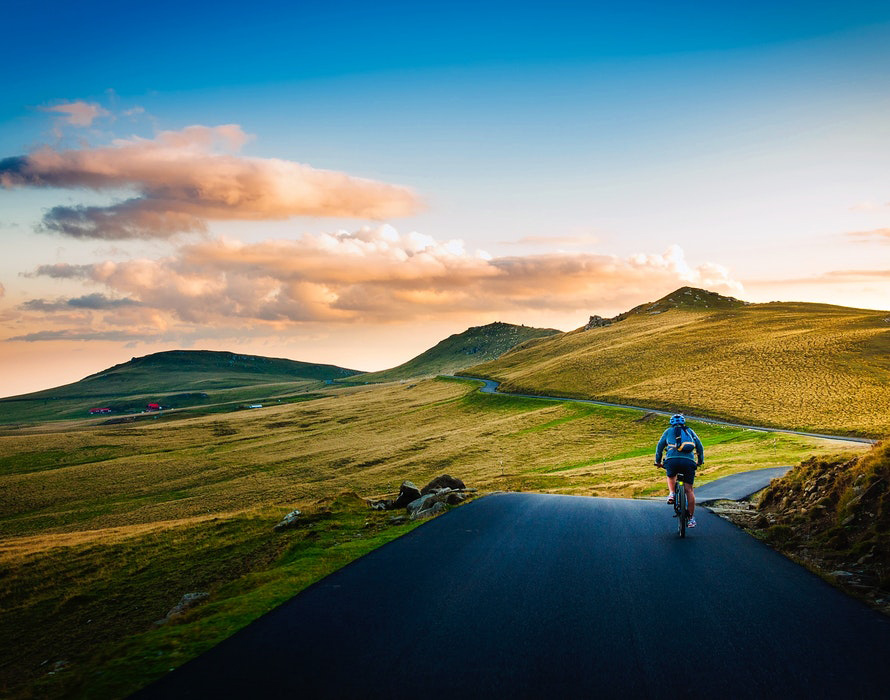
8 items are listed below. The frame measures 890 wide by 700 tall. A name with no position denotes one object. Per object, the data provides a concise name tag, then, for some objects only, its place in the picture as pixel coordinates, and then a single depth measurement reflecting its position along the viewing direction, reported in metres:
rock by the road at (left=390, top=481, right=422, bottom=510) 26.88
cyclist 15.59
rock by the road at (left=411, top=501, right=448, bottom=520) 21.85
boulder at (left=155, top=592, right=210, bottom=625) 17.64
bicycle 15.20
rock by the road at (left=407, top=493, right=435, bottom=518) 23.71
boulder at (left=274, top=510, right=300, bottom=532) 26.59
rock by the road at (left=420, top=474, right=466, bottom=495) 26.97
